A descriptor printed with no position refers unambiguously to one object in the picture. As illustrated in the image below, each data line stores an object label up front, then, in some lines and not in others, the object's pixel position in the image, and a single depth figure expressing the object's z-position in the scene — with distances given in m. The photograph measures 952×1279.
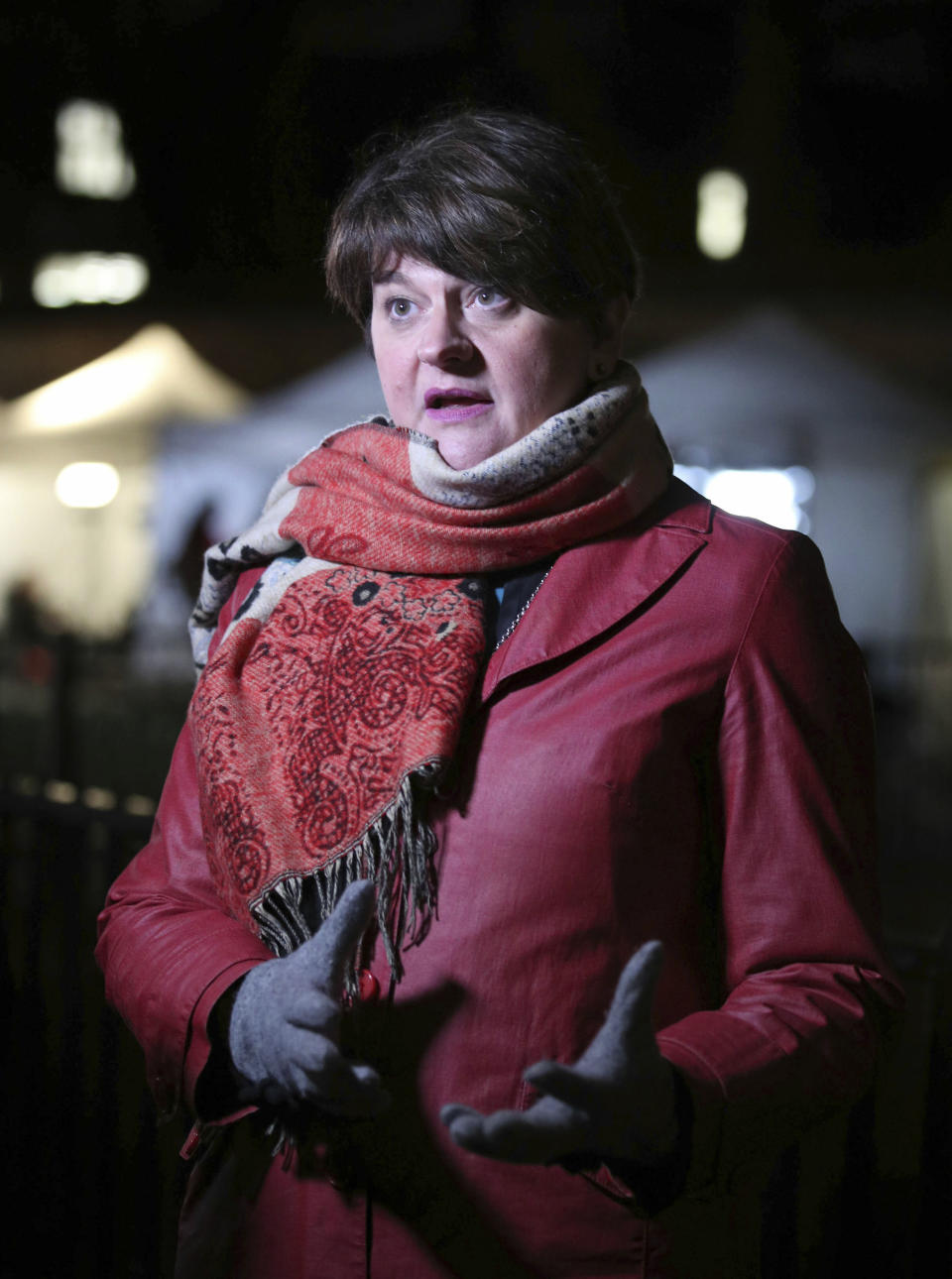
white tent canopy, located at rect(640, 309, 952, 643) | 8.60
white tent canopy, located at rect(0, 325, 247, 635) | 8.92
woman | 1.24
